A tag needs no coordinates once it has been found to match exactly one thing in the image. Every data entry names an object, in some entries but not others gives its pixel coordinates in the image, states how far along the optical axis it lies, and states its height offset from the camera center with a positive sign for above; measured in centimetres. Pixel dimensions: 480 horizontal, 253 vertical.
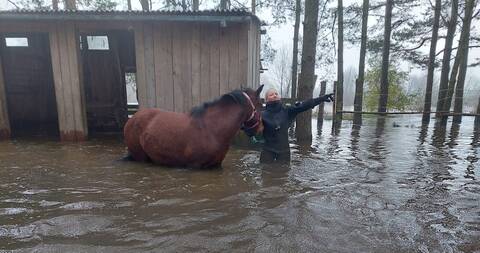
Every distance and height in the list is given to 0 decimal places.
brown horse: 472 -75
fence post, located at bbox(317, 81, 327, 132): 1272 -130
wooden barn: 675 +60
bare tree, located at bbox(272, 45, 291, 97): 4769 +166
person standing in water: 500 -64
